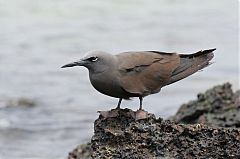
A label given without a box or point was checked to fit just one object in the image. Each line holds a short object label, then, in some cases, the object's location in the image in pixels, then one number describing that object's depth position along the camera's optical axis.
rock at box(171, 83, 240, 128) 14.26
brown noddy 10.52
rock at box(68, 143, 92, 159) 13.98
